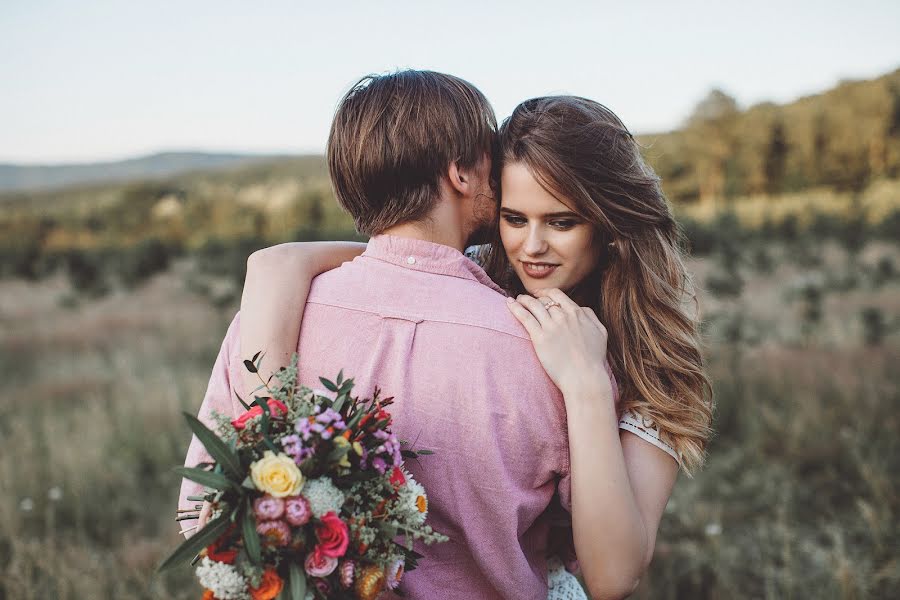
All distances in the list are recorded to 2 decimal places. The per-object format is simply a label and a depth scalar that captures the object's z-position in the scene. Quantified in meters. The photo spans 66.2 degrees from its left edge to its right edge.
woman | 1.55
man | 1.55
